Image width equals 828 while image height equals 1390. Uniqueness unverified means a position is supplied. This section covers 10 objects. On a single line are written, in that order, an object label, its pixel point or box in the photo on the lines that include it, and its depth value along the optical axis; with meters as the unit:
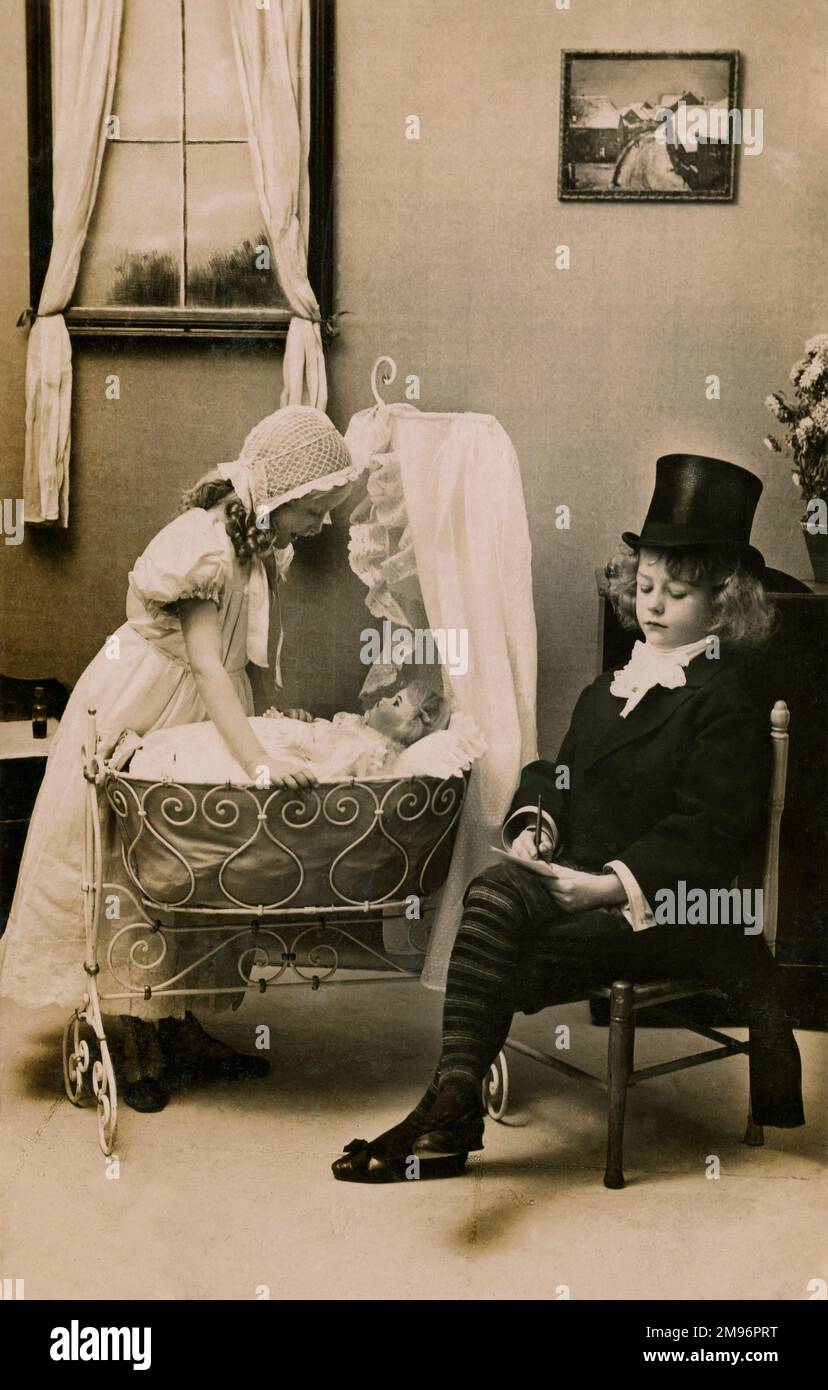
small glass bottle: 2.65
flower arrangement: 2.60
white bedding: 2.33
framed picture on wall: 2.48
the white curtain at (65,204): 2.49
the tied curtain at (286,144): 2.52
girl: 2.44
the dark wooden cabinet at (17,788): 2.62
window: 2.50
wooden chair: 2.28
